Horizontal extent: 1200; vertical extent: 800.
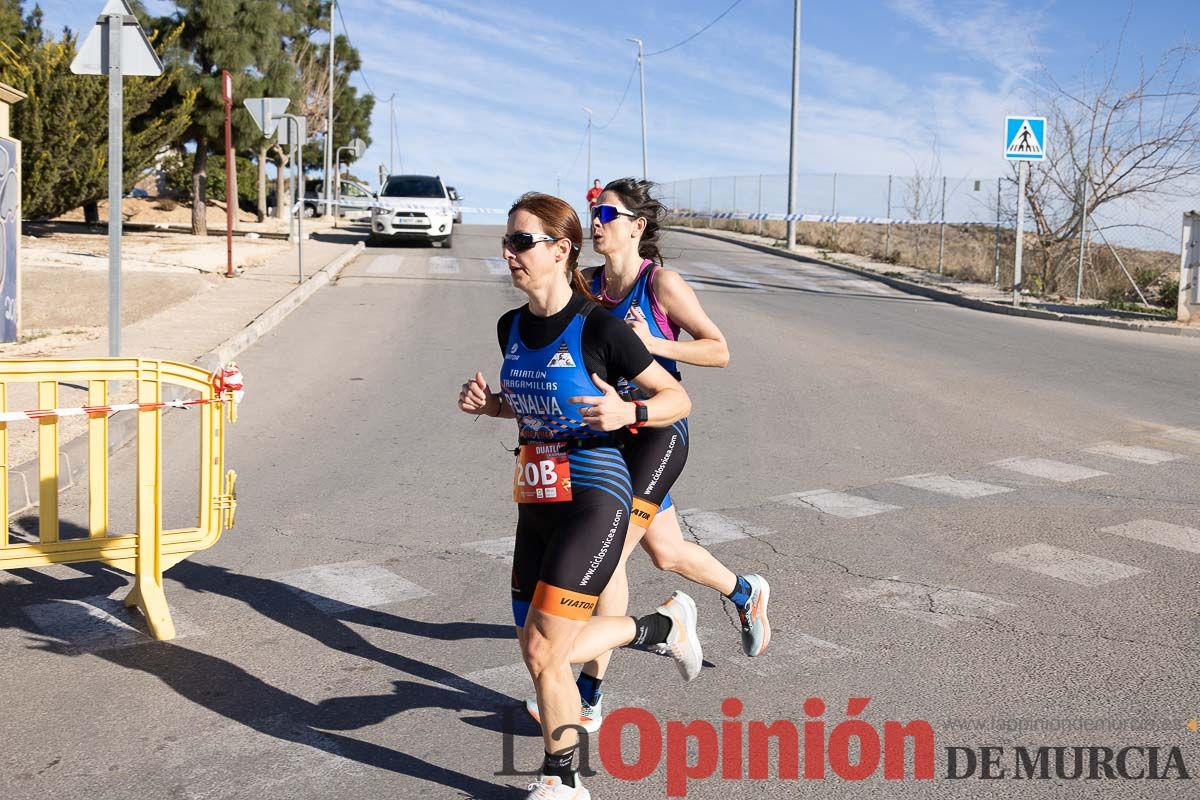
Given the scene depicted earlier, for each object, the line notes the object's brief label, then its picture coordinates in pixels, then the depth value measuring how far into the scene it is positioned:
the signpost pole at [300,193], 18.59
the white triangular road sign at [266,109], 17.69
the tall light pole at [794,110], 31.44
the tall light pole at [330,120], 35.78
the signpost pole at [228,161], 17.11
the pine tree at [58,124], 23.06
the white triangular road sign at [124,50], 8.86
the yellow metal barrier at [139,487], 4.80
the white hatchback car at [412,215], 27.59
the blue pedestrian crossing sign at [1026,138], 19.08
